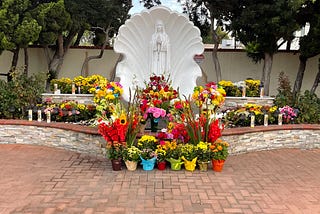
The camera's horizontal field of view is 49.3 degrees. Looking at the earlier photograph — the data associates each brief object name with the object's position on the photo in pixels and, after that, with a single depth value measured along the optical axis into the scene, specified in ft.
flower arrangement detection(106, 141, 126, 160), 14.70
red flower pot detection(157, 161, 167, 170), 14.92
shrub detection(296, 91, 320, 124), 20.38
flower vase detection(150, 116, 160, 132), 17.57
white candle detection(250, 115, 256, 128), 18.84
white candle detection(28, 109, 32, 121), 19.71
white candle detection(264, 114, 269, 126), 19.22
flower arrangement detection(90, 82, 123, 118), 16.56
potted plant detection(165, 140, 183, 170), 14.82
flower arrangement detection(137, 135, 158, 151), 15.14
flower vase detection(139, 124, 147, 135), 16.45
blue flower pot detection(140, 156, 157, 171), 14.75
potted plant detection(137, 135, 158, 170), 14.75
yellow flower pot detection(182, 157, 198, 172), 14.74
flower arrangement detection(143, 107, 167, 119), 16.11
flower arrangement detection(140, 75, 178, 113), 16.71
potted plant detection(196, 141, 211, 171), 14.70
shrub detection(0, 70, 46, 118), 20.44
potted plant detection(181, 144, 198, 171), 14.74
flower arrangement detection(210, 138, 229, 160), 14.69
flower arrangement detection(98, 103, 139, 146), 14.61
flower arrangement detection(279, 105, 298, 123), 19.87
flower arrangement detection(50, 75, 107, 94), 27.63
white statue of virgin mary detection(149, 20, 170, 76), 23.00
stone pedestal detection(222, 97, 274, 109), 25.72
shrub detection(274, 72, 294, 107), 21.38
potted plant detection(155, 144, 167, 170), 14.88
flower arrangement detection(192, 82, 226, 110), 15.34
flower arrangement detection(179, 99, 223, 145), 15.15
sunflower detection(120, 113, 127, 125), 14.71
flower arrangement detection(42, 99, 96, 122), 20.20
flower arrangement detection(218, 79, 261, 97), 26.86
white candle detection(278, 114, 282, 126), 19.60
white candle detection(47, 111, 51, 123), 19.40
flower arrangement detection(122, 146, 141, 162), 14.61
